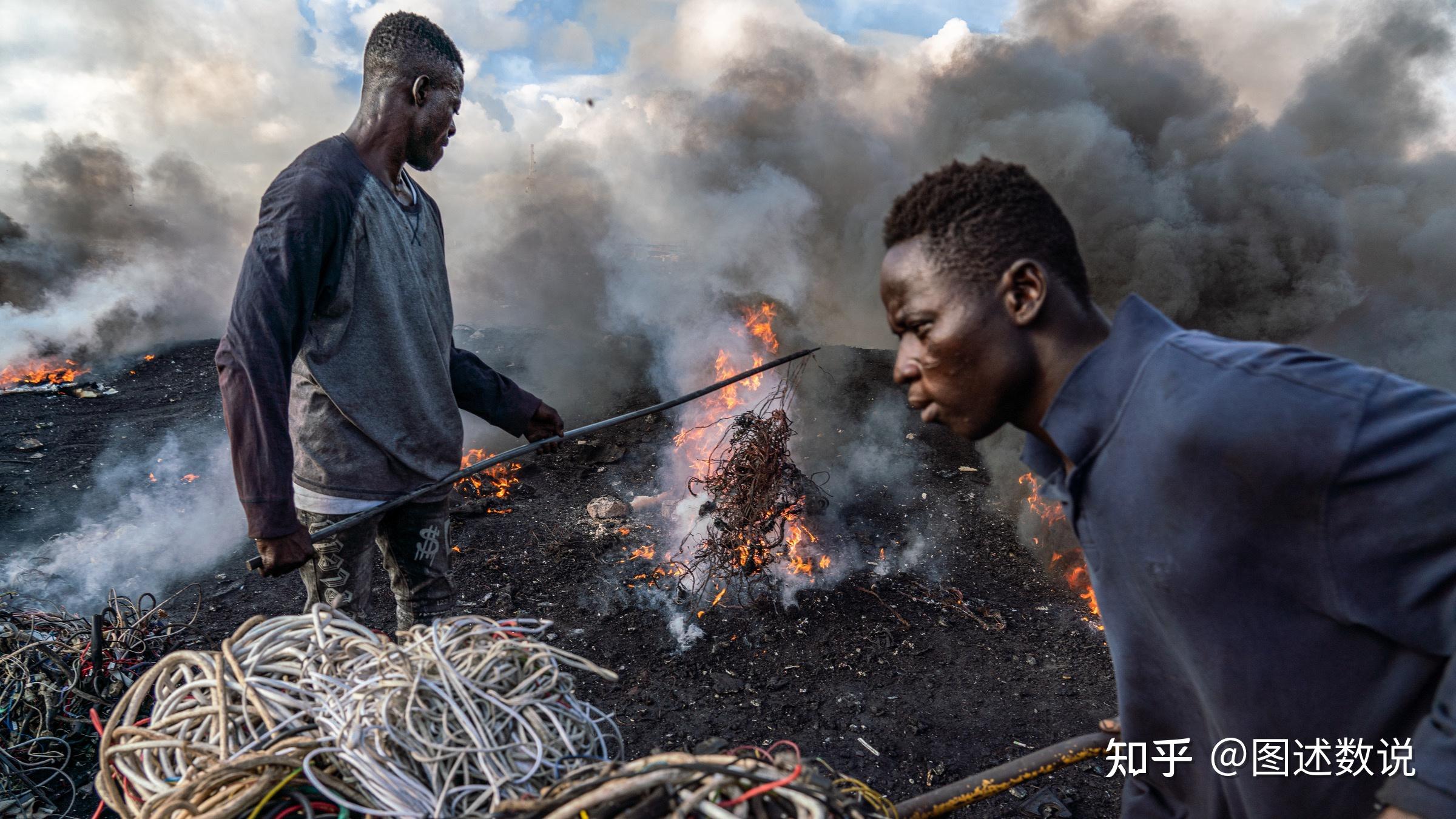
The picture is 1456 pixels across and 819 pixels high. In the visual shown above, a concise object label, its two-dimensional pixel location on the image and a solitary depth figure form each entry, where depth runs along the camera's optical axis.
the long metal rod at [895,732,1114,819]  1.78
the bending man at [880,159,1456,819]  1.24
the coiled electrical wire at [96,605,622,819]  1.35
